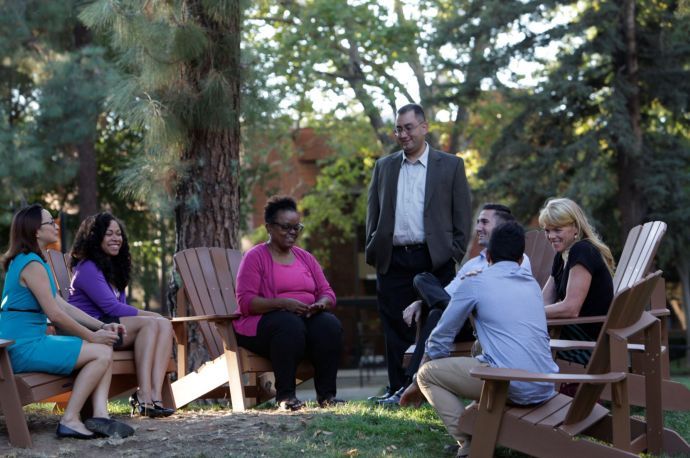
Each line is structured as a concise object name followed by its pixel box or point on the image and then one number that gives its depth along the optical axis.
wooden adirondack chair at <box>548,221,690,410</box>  5.95
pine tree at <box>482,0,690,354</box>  17.77
